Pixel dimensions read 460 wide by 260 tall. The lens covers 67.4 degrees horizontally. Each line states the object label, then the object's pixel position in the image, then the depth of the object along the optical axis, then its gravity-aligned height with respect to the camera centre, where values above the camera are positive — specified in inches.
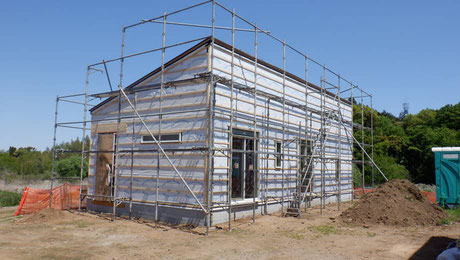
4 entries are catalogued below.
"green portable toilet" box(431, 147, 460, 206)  504.7 -14.9
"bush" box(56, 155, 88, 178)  1080.8 -28.2
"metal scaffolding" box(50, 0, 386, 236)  376.5 +56.0
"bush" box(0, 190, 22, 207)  616.1 -73.9
